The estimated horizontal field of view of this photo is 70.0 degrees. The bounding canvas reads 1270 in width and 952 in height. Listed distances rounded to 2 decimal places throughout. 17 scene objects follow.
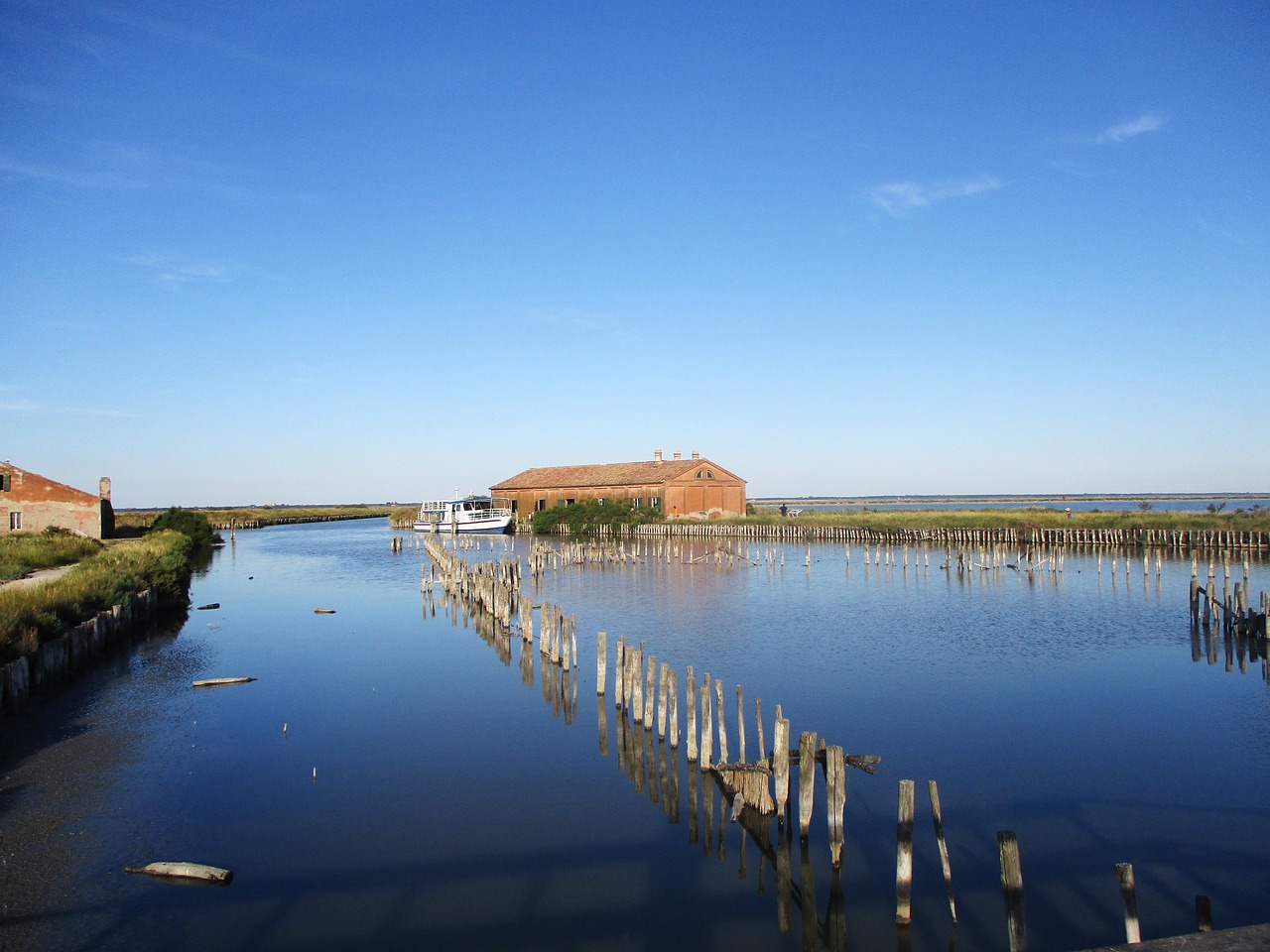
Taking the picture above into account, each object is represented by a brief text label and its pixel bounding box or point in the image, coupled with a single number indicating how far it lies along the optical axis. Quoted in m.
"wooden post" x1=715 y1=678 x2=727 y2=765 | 11.49
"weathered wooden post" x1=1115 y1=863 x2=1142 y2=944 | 6.00
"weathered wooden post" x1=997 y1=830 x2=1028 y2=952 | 6.45
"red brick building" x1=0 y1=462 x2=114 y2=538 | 44.50
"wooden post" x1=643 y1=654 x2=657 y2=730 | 13.99
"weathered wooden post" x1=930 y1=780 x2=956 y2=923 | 7.84
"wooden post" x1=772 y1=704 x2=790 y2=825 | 9.56
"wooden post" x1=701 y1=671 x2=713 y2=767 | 11.84
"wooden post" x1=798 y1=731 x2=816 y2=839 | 9.07
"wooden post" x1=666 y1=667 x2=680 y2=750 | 12.84
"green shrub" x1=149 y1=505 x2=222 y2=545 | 58.28
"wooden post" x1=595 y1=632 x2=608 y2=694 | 16.03
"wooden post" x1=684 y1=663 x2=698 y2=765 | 12.10
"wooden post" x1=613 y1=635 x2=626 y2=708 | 15.17
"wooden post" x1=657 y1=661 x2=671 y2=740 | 12.96
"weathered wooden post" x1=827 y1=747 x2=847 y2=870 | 8.49
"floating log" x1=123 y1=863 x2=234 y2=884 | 8.92
